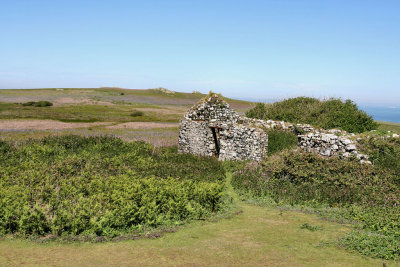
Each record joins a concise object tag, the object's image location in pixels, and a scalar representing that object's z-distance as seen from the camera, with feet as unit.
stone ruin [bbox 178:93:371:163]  58.59
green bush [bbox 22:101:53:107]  238.07
